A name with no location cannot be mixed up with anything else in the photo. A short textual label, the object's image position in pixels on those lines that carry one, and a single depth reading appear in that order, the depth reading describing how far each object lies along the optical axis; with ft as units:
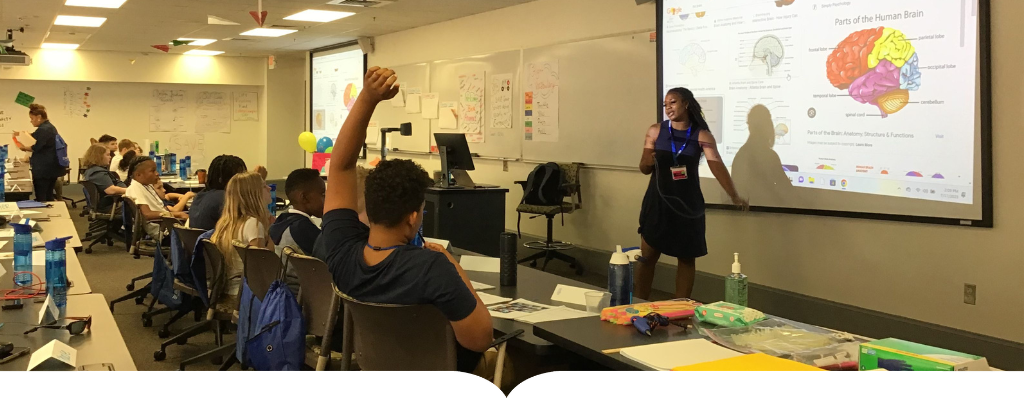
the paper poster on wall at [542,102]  22.66
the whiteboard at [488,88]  24.27
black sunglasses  6.97
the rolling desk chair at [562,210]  21.30
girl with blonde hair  12.21
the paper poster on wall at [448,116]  27.53
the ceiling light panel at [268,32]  32.24
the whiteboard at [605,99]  19.36
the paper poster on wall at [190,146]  44.55
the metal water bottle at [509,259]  9.35
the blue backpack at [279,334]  9.28
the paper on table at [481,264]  10.37
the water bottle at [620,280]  8.22
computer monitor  21.21
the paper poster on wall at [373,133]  33.46
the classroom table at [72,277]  8.82
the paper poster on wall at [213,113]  45.32
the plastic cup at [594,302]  7.89
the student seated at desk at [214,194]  13.82
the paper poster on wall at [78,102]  41.78
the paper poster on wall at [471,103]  26.03
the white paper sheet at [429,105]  28.55
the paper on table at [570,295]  8.52
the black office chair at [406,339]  6.67
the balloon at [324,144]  32.32
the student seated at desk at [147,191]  19.56
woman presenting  14.70
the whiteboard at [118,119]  40.88
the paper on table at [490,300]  8.41
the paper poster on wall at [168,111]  44.21
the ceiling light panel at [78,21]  28.63
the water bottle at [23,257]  9.02
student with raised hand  6.51
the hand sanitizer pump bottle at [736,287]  7.68
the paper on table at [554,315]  7.58
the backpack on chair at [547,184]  21.40
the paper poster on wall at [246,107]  46.16
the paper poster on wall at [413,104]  29.84
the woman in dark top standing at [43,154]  26.58
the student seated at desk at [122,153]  28.72
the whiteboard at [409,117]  29.40
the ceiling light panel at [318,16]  26.73
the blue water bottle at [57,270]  8.14
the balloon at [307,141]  30.86
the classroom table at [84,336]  6.27
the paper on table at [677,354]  5.88
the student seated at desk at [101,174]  23.99
